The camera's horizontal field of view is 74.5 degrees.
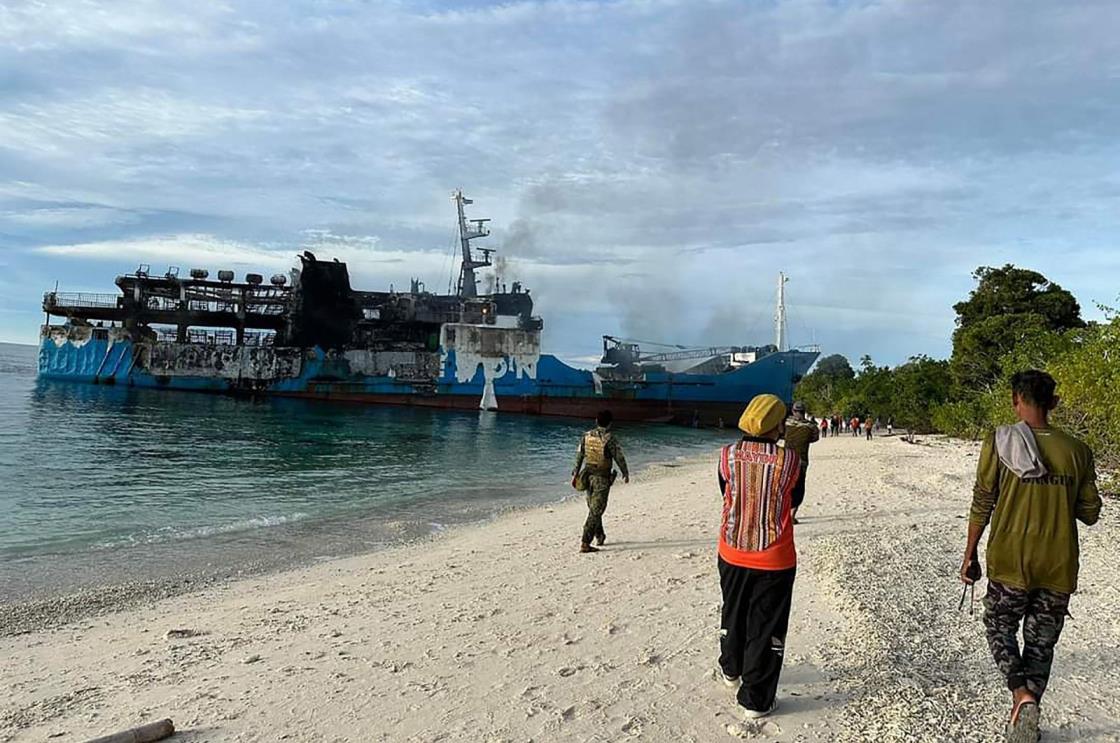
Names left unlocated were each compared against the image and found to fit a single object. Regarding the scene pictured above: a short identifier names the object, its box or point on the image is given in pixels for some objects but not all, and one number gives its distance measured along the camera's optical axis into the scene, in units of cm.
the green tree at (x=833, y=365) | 8011
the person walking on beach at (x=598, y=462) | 715
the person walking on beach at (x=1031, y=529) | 298
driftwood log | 300
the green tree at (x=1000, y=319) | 2784
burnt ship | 4525
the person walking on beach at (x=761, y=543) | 329
